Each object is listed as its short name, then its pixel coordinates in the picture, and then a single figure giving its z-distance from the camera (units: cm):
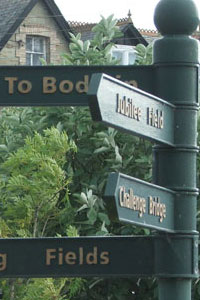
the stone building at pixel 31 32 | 4582
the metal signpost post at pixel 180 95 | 599
